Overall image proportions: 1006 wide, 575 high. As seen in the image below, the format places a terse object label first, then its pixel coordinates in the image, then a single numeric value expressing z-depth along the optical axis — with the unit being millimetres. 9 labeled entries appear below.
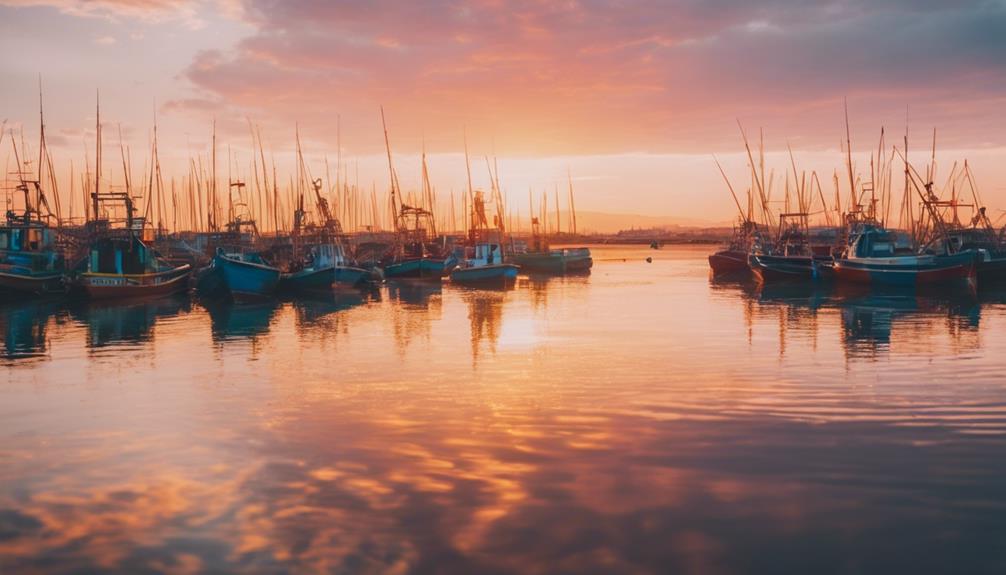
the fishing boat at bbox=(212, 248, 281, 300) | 51781
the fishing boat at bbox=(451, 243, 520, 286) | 67750
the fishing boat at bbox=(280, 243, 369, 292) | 59750
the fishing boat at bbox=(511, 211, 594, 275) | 96562
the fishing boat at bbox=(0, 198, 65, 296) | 51469
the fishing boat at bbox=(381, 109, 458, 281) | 74125
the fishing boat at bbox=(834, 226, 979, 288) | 50094
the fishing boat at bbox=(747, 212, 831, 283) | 65188
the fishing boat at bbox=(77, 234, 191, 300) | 49625
